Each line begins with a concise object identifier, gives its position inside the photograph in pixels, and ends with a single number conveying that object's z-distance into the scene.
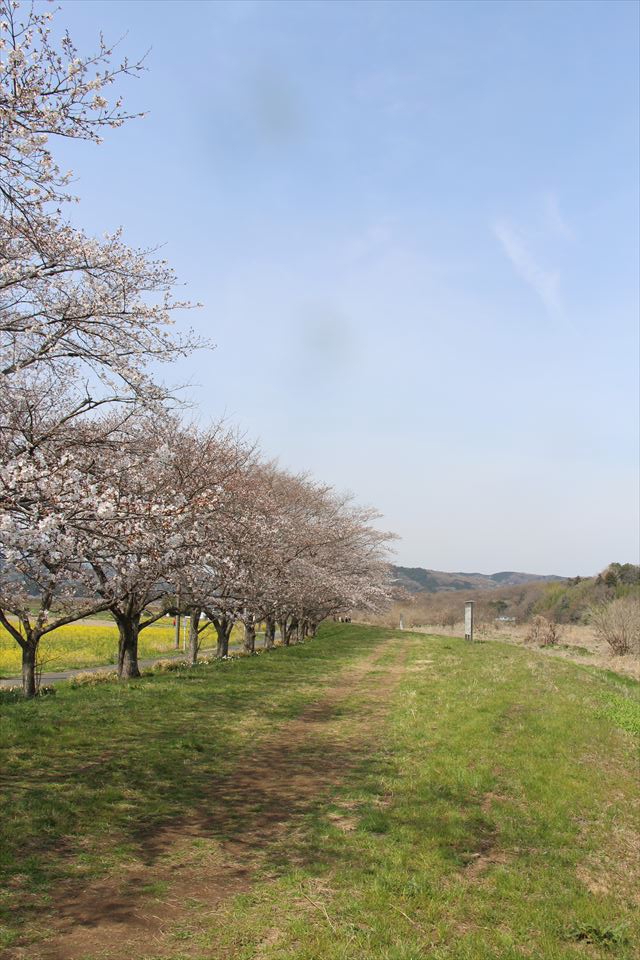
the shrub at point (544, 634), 42.28
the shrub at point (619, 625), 36.00
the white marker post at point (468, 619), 39.22
